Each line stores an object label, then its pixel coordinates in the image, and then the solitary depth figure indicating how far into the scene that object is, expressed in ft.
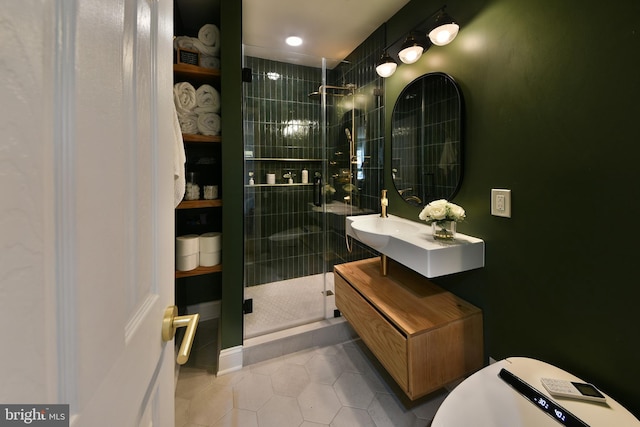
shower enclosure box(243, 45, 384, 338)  7.57
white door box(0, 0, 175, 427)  0.67
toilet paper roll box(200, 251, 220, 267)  5.92
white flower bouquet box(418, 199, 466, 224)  4.46
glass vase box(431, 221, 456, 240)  4.59
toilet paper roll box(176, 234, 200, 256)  5.72
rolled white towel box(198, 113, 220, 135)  5.66
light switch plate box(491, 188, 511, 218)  4.12
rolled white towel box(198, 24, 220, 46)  5.62
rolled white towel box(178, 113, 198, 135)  5.53
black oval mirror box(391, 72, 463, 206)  5.06
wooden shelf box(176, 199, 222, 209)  5.60
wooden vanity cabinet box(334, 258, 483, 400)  4.01
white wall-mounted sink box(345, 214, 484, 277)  4.25
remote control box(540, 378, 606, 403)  2.83
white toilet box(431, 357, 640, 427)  2.60
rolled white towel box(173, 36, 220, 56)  5.57
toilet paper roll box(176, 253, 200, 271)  5.69
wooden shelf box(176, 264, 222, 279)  5.67
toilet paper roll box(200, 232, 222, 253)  5.92
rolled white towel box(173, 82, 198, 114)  5.42
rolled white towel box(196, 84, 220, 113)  5.64
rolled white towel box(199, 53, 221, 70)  5.75
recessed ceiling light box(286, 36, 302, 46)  7.51
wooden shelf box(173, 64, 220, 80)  5.37
